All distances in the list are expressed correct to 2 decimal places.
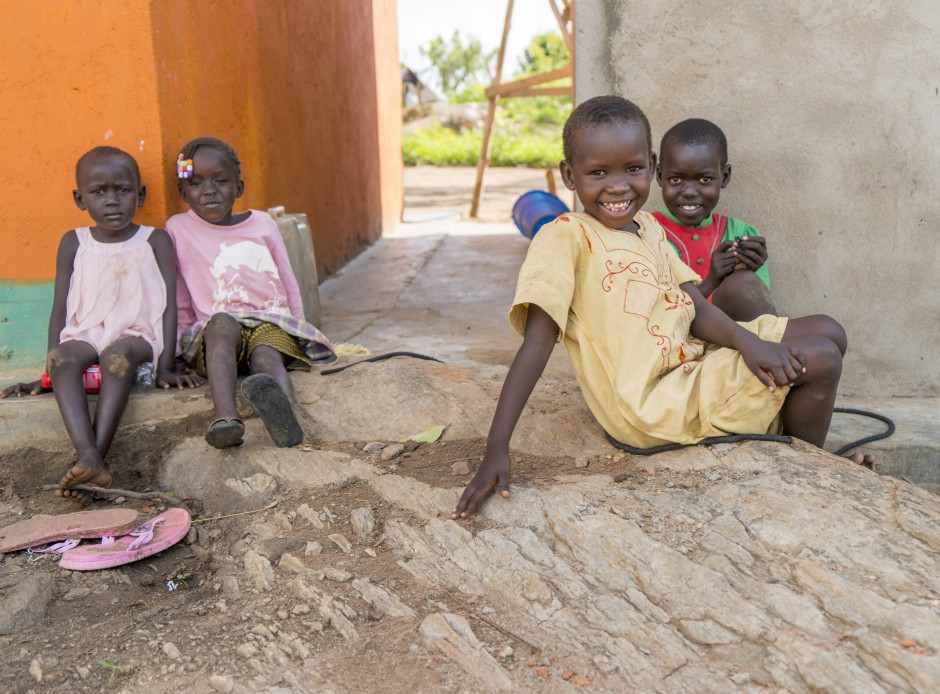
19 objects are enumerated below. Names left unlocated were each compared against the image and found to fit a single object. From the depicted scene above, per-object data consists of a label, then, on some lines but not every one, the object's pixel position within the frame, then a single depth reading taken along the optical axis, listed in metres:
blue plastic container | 5.06
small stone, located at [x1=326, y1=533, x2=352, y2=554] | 2.20
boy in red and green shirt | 2.84
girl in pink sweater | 3.04
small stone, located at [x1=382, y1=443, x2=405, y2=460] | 2.68
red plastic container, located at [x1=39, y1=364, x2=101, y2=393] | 2.88
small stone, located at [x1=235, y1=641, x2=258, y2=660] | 1.82
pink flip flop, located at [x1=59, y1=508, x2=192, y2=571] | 2.24
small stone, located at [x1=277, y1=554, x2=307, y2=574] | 2.13
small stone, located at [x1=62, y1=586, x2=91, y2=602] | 2.13
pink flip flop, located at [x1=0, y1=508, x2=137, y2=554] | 2.35
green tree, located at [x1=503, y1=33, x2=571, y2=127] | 20.67
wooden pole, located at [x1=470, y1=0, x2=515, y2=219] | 8.81
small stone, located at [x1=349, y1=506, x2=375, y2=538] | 2.26
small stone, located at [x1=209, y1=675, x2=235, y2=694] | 1.72
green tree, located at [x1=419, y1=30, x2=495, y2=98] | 25.44
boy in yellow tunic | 2.29
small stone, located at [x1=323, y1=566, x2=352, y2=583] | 2.05
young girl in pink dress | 2.94
